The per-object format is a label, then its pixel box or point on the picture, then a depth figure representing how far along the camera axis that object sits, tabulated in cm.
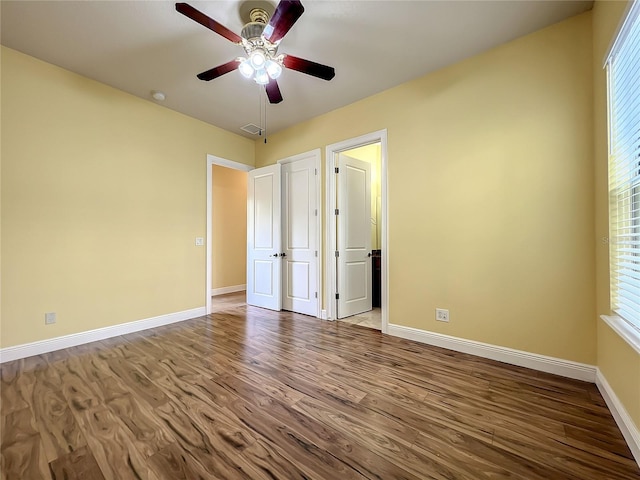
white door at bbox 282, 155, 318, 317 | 377
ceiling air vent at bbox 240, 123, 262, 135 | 394
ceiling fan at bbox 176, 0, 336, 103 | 165
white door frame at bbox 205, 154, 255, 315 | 392
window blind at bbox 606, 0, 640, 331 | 140
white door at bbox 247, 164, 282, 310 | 409
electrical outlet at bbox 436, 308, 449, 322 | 262
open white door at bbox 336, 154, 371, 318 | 366
